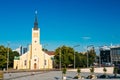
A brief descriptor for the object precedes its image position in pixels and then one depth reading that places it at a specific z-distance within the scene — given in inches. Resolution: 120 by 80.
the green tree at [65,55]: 1761.1
